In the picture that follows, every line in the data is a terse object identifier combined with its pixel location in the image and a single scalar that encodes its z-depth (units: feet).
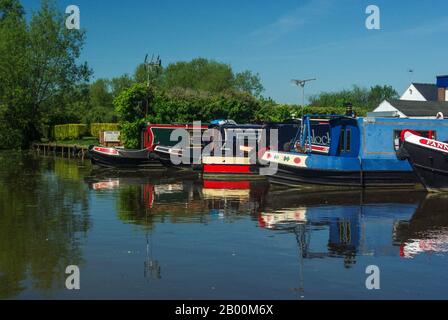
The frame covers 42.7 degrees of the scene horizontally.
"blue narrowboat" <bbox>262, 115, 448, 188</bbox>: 66.33
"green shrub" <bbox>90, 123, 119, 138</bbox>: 195.18
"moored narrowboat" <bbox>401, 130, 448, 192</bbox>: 61.98
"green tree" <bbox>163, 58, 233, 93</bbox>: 294.31
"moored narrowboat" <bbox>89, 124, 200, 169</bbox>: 96.48
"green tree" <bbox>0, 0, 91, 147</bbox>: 176.35
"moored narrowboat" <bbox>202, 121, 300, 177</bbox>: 79.36
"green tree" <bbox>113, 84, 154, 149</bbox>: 115.44
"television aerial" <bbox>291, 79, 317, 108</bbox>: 85.60
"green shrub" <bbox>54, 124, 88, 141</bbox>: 190.19
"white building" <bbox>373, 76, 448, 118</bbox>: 155.84
